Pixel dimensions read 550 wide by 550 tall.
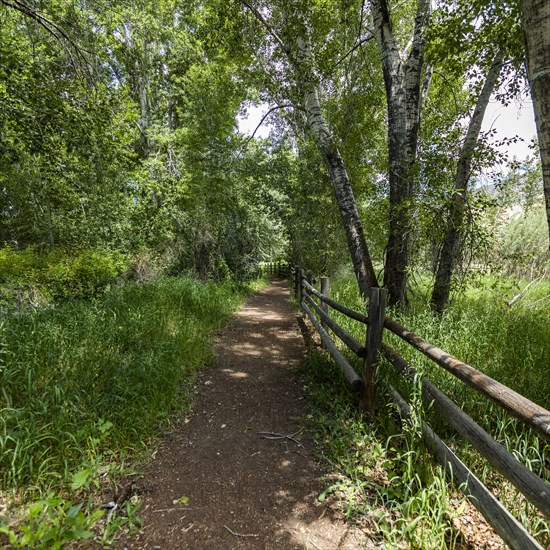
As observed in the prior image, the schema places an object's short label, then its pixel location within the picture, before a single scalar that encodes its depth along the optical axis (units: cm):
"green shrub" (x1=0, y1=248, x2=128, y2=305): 584
